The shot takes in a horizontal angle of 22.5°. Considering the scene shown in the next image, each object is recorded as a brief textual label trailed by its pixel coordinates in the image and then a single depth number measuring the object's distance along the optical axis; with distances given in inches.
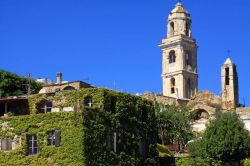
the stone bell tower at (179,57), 4874.5
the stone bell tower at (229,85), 4062.5
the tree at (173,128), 3230.8
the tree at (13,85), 3599.9
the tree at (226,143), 2583.7
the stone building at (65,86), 2829.7
